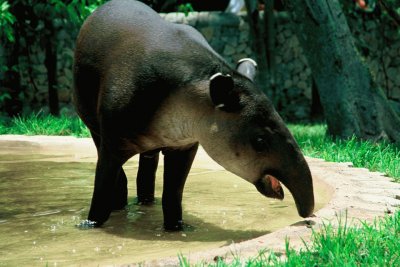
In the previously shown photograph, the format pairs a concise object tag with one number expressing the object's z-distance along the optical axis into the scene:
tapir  7.56
